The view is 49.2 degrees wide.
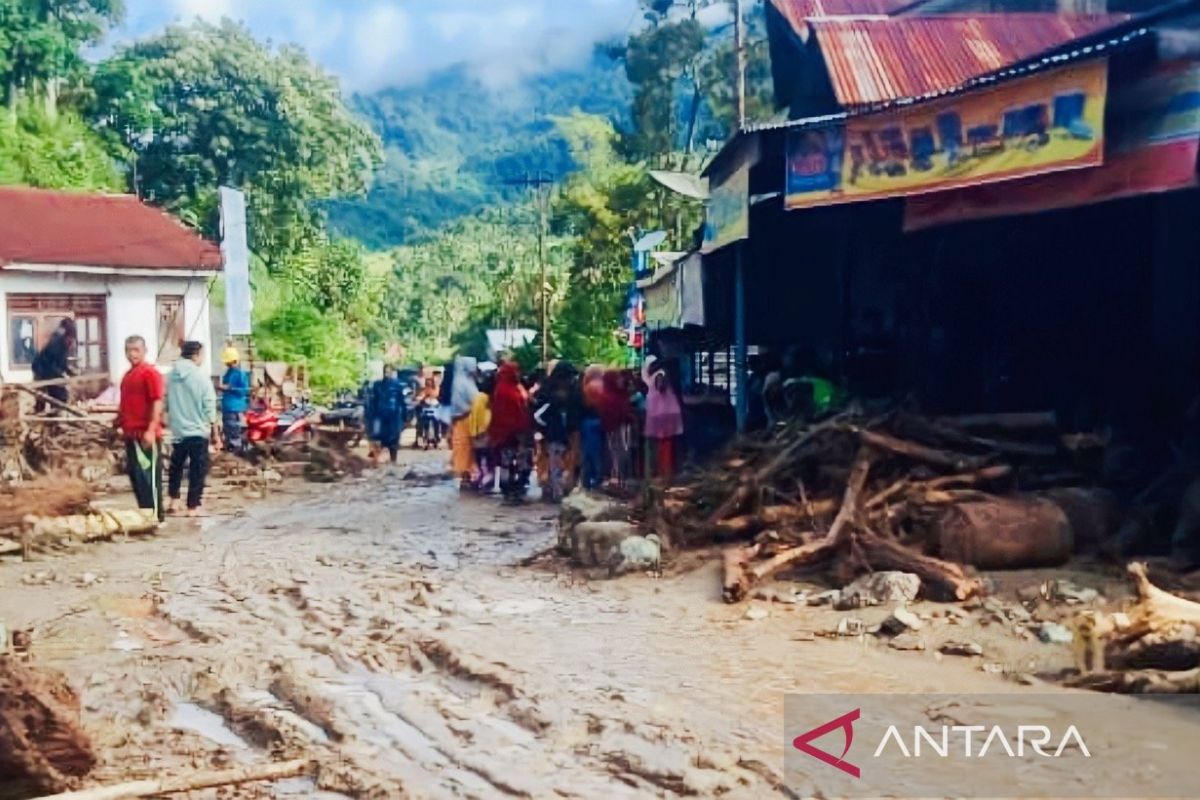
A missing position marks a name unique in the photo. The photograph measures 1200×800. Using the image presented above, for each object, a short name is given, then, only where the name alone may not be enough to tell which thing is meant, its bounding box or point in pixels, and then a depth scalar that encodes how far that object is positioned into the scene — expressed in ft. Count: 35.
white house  79.97
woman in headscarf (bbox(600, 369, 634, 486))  48.62
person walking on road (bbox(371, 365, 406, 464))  68.18
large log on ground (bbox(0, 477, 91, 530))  38.55
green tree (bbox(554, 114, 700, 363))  112.06
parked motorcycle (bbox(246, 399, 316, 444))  64.08
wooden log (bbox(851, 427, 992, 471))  31.94
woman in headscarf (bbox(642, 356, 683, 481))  46.24
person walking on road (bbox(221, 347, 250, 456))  62.08
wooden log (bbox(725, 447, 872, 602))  29.91
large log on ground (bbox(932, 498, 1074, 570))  28.89
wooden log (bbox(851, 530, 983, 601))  27.27
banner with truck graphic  29.30
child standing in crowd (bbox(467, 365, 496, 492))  52.60
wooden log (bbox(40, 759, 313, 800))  15.93
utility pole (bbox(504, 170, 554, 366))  117.39
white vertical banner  88.84
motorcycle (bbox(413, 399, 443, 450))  84.12
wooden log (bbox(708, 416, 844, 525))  33.78
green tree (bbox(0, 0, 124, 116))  111.34
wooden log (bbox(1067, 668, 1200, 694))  20.42
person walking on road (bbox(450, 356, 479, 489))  54.13
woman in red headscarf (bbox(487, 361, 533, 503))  51.08
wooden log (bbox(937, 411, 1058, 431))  34.12
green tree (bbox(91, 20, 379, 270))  120.78
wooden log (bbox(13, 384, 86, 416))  51.11
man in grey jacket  43.57
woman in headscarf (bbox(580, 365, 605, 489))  48.80
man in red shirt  42.24
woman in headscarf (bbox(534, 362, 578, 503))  49.42
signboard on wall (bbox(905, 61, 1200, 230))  27.53
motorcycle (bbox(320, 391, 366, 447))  71.36
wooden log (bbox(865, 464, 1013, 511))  31.04
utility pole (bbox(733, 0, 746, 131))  99.91
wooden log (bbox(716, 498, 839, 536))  31.68
